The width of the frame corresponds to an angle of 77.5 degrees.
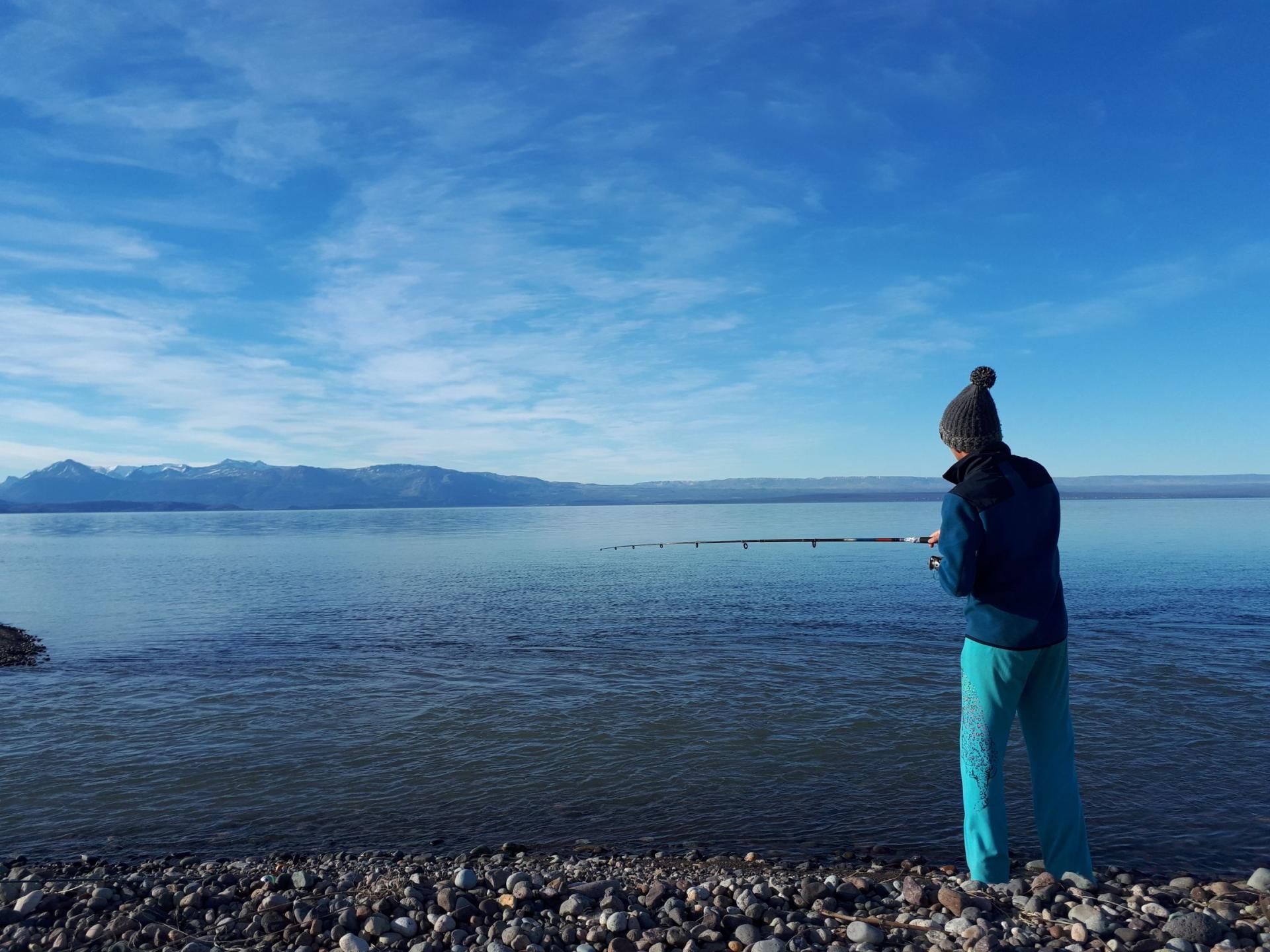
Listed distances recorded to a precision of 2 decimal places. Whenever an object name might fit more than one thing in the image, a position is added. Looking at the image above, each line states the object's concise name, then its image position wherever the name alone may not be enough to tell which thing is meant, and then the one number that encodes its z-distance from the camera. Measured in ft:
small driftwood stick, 17.63
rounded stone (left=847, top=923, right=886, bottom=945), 16.93
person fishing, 18.10
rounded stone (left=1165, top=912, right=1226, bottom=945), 16.46
